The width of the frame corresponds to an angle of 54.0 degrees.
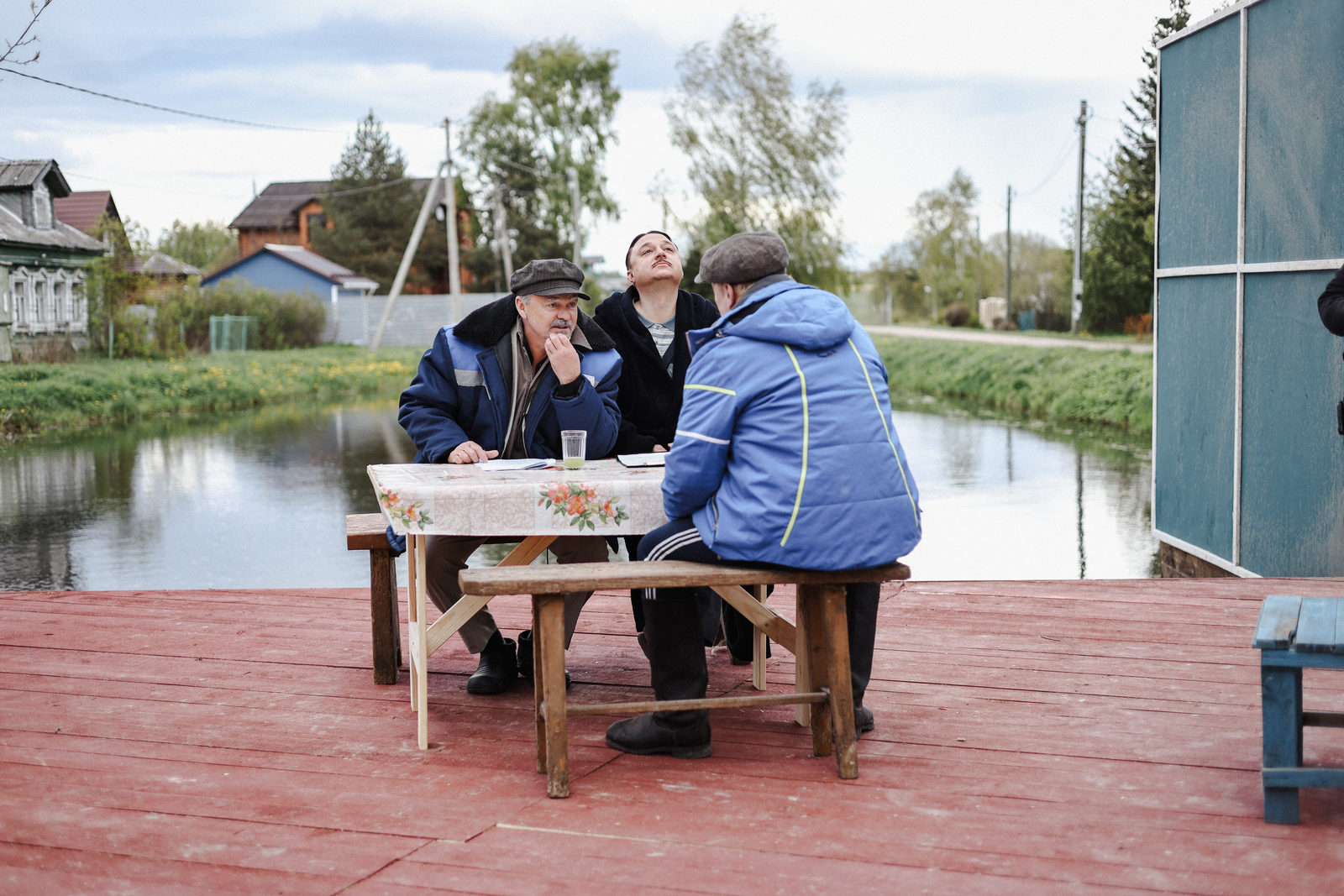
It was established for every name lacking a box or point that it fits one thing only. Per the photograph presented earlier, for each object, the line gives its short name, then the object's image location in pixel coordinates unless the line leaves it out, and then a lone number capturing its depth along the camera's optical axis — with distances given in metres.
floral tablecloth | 3.29
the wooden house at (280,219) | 63.62
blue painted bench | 2.76
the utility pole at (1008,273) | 48.38
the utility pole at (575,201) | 39.97
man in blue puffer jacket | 3.08
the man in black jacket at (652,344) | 4.70
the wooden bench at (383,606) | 4.07
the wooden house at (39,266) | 24.39
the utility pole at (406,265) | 33.09
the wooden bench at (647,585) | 3.08
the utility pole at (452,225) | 33.88
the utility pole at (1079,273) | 33.72
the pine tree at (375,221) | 53.81
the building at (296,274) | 48.59
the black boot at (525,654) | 4.21
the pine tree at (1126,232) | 31.85
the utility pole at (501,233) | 46.22
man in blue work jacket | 3.98
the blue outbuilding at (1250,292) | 5.69
